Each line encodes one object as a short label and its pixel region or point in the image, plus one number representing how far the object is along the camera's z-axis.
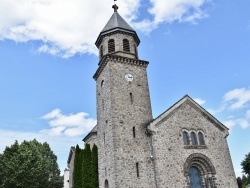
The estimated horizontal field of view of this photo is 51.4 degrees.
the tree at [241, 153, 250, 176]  30.31
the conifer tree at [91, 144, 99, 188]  23.12
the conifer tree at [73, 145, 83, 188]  24.22
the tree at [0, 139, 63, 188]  30.84
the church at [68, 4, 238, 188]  20.55
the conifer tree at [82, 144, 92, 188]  23.08
